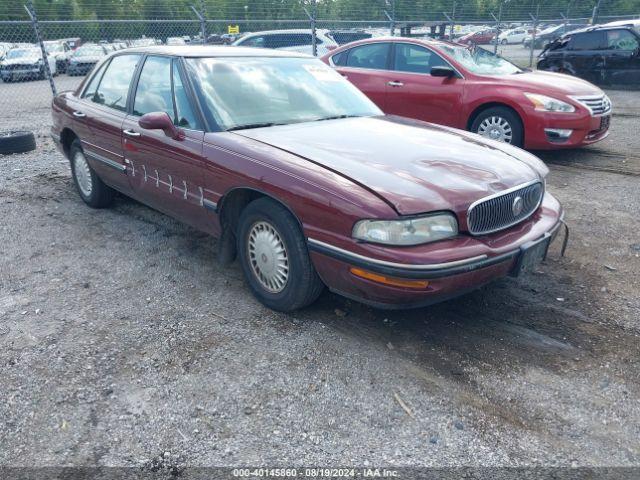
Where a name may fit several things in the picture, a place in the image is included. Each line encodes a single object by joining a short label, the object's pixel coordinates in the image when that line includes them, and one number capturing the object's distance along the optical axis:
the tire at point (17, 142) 7.98
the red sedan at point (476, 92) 6.81
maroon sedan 2.86
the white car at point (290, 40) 13.73
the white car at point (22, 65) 20.08
